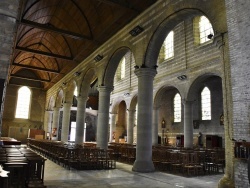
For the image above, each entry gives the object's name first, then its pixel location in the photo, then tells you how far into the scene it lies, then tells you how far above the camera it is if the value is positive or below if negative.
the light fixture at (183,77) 16.81 +3.98
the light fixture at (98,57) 14.31 +4.47
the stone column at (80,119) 16.51 +0.74
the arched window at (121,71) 25.55 +6.58
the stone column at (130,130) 21.86 +0.01
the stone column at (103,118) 12.95 +0.66
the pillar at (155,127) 18.69 +0.29
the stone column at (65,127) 20.31 +0.16
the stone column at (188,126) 15.84 +0.36
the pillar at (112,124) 25.30 +0.58
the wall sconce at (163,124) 23.00 +0.67
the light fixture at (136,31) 10.58 +4.59
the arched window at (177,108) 21.96 +2.22
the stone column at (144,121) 9.62 +0.40
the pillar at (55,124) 25.03 +0.50
